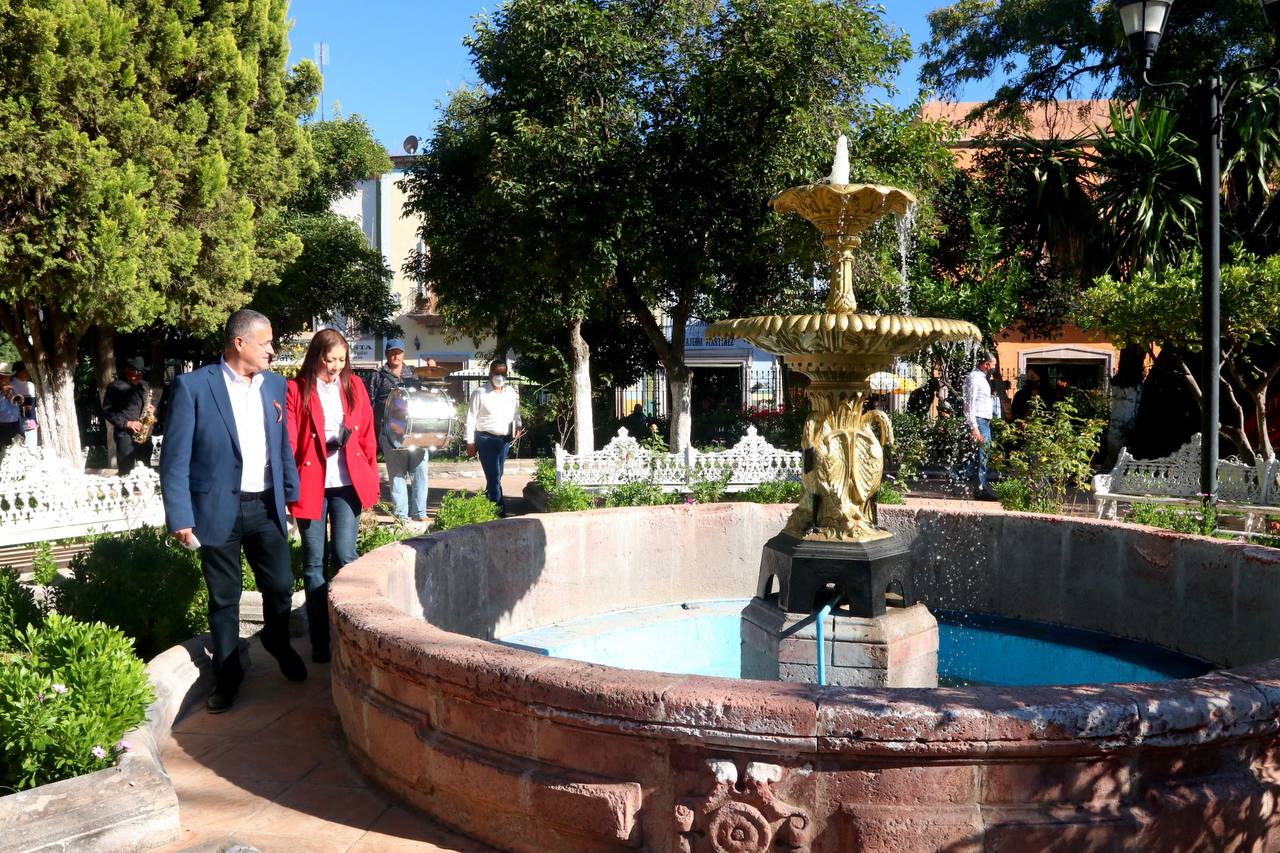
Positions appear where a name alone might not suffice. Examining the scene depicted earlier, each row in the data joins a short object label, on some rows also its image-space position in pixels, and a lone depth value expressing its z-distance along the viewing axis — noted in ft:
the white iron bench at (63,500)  28.71
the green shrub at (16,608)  15.80
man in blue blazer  13.26
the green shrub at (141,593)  16.46
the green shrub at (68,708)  10.11
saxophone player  42.68
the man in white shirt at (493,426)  33.76
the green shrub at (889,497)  27.66
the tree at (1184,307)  34.12
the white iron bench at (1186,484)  28.89
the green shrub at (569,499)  30.12
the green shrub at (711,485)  32.01
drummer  28.32
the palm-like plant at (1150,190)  49.26
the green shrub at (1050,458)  30.66
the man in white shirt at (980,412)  38.99
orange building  89.76
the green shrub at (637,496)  30.35
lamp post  26.84
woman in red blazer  15.88
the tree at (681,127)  42.88
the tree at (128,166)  38.81
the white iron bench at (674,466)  36.88
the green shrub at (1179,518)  22.90
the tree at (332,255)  70.28
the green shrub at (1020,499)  29.86
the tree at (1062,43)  57.11
